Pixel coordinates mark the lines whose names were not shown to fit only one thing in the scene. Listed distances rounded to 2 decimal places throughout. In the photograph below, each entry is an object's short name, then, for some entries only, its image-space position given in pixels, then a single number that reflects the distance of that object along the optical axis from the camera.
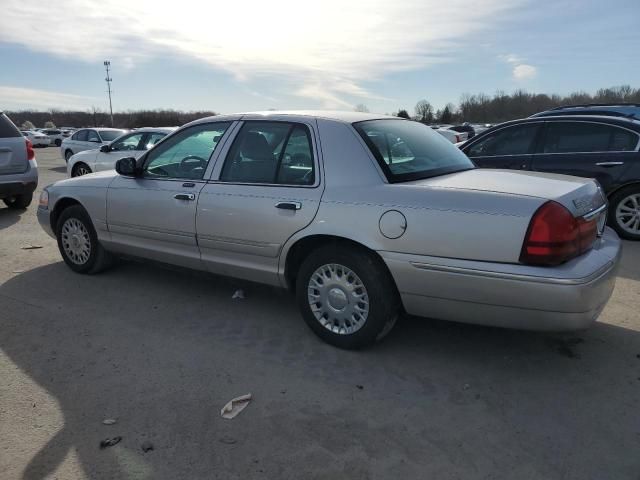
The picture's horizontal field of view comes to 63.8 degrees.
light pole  76.44
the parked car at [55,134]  42.89
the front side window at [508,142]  7.19
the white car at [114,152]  11.42
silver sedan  2.88
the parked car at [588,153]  6.66
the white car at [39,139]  41.75
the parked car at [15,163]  7.98
